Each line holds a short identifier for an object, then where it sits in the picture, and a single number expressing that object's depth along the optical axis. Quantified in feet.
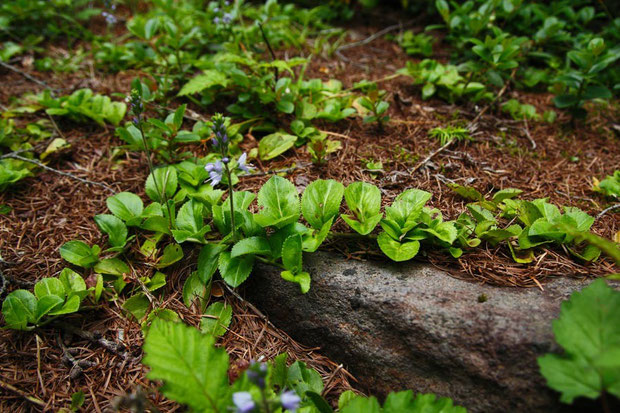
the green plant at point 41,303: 1.33
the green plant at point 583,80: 1.67
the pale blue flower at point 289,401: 1.11
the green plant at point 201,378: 1.17
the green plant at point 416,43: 2.05
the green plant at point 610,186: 1.52
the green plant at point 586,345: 1.13
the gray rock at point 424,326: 1.22
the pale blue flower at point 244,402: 1.12
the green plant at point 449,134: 1.67
